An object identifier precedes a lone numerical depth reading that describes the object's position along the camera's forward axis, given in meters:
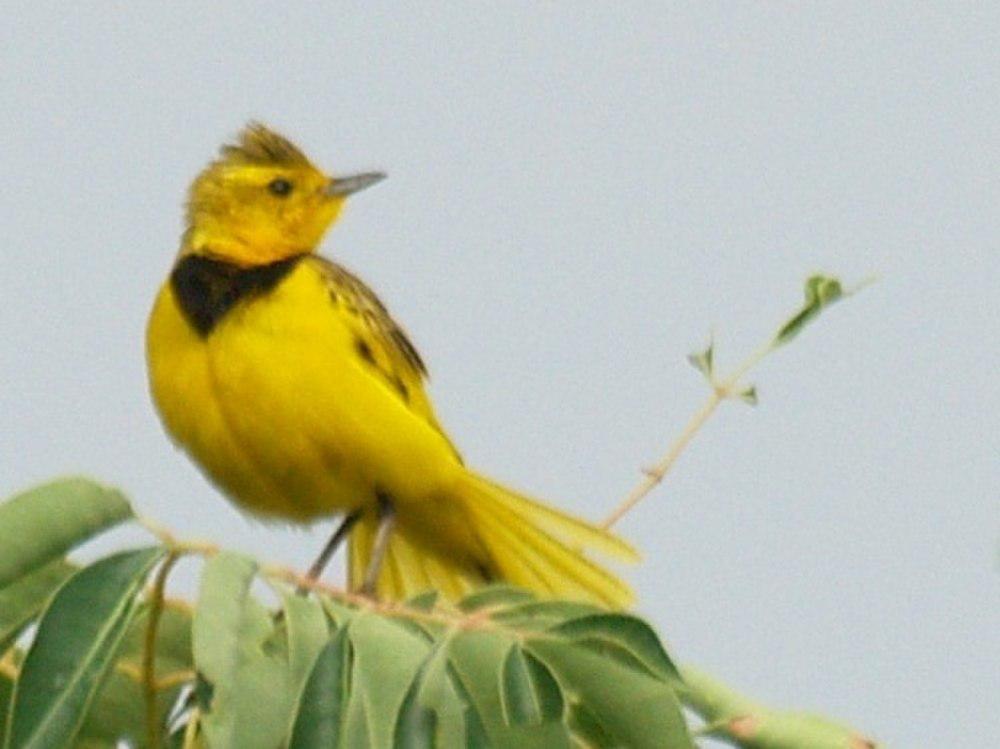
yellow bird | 9.15
